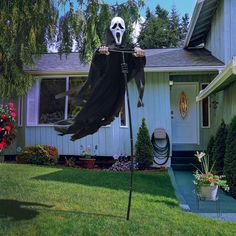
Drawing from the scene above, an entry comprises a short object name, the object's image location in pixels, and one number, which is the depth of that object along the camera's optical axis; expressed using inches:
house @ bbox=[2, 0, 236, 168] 460.4
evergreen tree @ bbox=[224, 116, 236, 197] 317.1
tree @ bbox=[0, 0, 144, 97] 272.1
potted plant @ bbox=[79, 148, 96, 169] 454.3
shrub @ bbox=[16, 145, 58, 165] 451.8
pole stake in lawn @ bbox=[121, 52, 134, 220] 211.3
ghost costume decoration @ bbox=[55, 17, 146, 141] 212.2
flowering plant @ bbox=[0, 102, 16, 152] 324.2
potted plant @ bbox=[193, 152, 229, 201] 273.7
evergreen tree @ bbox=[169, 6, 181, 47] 1289.5
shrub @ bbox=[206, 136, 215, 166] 413.0
